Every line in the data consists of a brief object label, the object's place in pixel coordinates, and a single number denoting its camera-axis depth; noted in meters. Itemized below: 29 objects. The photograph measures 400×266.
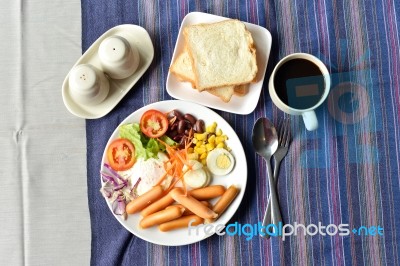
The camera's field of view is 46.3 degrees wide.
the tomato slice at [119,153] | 1.17
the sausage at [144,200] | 1.14
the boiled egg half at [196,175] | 1.14
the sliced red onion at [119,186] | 1.16
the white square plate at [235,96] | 1.18
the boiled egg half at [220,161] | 1.15
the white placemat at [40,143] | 1.22
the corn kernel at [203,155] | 1.16
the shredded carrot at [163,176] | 1.16
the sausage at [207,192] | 1.14
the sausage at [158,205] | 1.15
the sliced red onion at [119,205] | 1.15
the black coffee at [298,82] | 1.13
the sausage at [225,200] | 1.12
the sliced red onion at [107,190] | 1.15
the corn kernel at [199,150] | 1.16
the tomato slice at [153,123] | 1.16
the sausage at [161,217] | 1.12
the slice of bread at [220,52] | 1.16
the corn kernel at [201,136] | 1.16
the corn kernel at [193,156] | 1.16
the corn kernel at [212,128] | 1.17
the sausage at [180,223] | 1.13
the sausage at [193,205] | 1.11
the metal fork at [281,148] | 1.18
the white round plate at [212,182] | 1.14
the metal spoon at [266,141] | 1.17
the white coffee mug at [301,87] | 1.12
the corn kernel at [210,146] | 1.16
